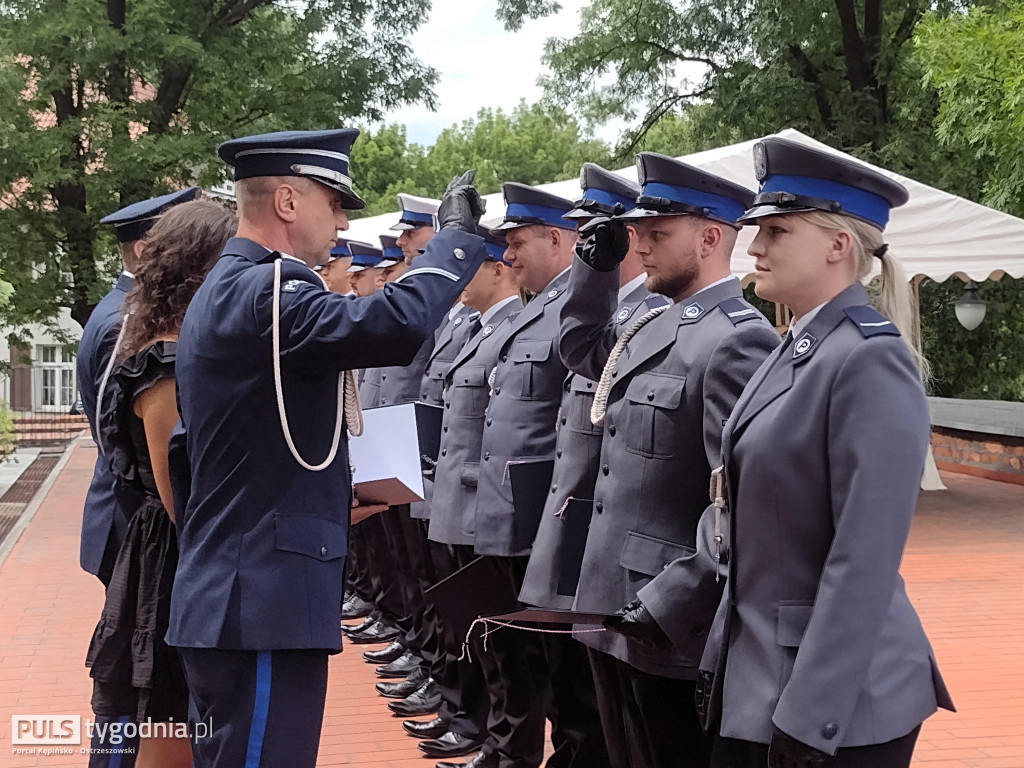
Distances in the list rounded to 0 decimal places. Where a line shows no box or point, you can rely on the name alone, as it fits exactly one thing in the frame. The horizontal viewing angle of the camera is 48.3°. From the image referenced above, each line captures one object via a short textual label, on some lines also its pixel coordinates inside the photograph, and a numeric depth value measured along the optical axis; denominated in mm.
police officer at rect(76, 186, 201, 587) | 3779
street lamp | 13586
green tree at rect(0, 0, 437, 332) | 12891
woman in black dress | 3271
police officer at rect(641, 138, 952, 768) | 2113
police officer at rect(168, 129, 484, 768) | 2631
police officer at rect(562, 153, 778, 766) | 2961
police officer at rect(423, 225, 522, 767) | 4840
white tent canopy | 9727
